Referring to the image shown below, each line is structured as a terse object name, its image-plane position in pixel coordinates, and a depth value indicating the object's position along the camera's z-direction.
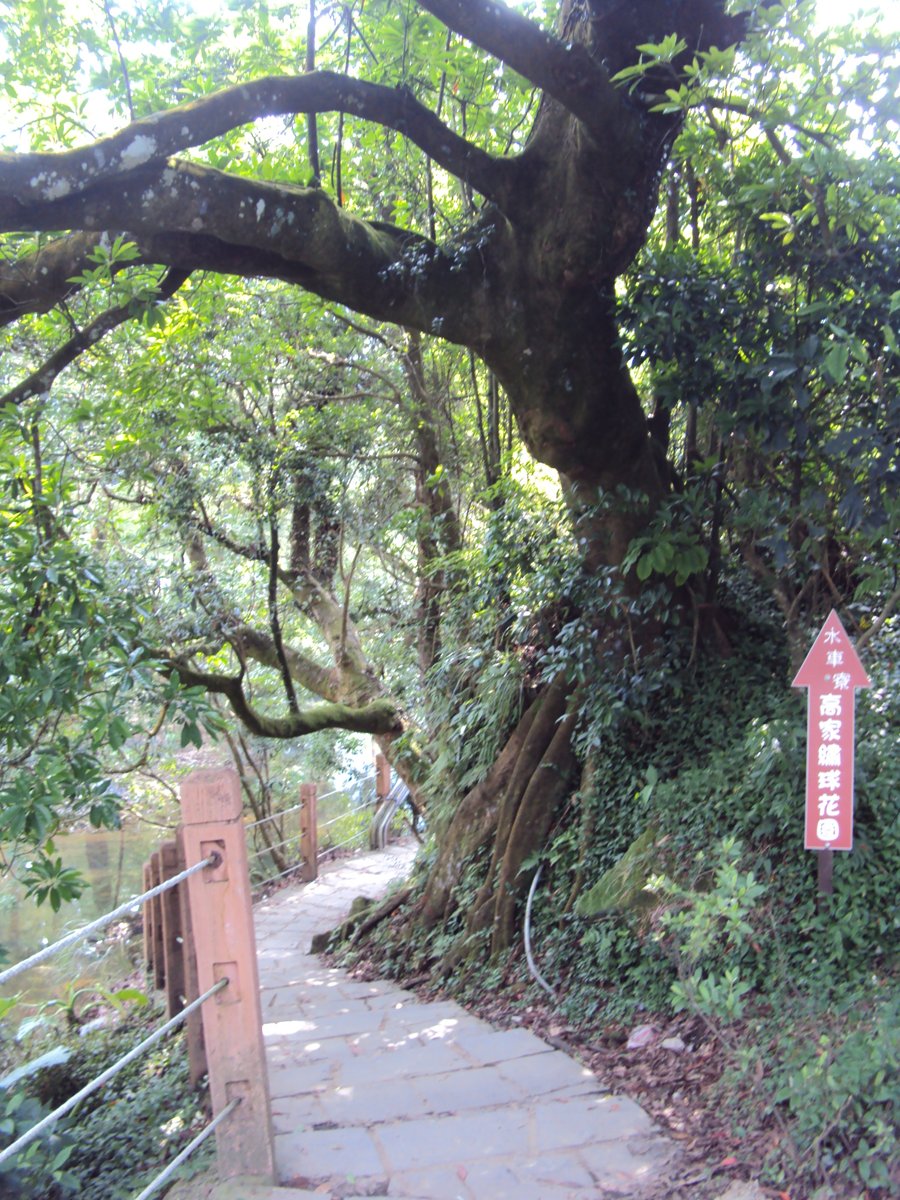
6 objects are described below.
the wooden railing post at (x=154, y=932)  4.68
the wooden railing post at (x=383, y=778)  14.25
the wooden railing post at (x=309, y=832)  11.36
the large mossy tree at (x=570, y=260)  4.53
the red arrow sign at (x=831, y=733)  3.93
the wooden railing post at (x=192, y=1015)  3.68
